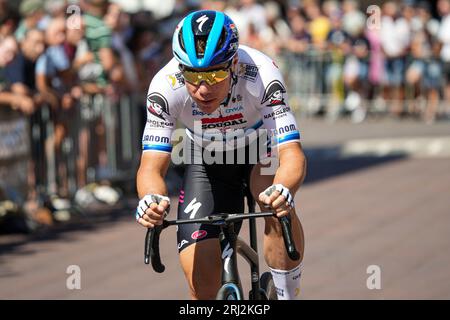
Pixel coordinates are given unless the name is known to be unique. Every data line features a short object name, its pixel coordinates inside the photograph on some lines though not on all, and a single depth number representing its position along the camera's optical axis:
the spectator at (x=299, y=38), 20.64
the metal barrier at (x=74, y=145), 10.98
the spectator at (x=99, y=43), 12.87
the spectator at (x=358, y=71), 20.36
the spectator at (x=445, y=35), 20.91
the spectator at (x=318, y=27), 20.91
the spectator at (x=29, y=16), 12.43
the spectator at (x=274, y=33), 20.30
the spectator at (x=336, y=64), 20.56
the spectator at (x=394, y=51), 20.56
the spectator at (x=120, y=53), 13.11
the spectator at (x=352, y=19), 20.70
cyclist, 5.59
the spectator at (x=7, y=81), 11.02
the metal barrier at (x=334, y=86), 20.69
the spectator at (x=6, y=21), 11.30
